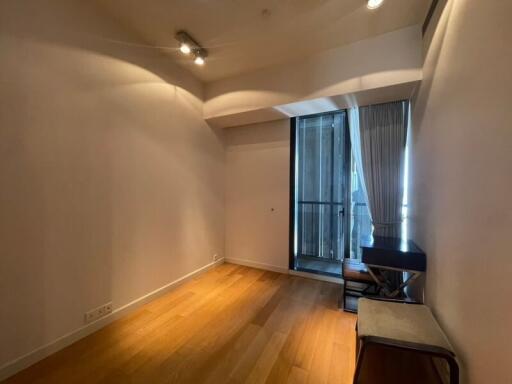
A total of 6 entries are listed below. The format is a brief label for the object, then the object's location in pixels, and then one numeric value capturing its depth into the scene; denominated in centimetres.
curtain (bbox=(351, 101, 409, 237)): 258
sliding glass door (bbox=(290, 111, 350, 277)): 318
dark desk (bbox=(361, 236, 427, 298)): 186
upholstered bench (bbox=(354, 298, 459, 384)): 120
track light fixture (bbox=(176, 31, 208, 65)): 229
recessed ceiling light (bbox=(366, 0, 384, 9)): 176
